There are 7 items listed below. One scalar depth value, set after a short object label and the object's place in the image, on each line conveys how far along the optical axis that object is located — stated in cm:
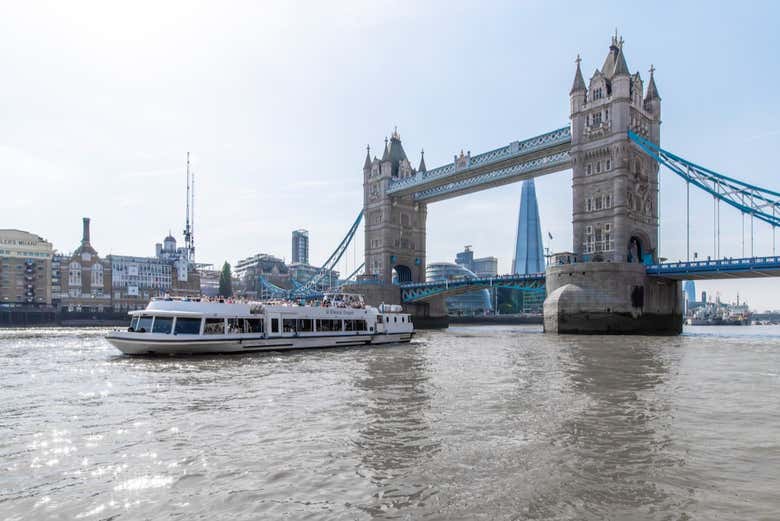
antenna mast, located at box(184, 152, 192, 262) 11579
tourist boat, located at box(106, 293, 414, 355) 2747
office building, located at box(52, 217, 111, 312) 11567
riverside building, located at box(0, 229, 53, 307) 10662
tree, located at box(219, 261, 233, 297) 12470
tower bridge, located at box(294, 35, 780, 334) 4831
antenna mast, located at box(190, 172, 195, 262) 11430
